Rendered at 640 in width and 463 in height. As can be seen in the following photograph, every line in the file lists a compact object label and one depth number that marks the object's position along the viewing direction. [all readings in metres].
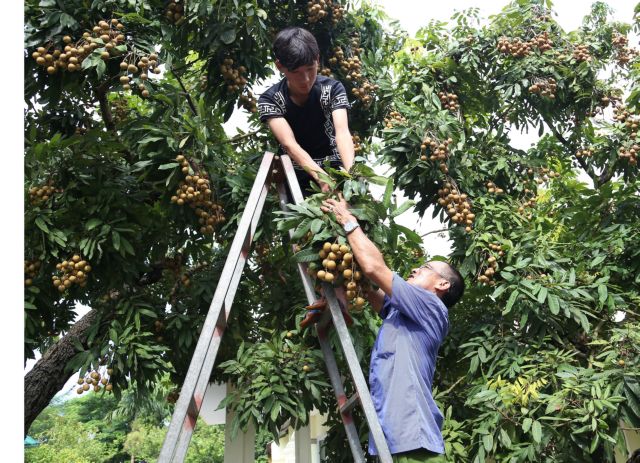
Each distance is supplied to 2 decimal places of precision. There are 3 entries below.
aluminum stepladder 2.23
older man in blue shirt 2.36
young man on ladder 3.10
